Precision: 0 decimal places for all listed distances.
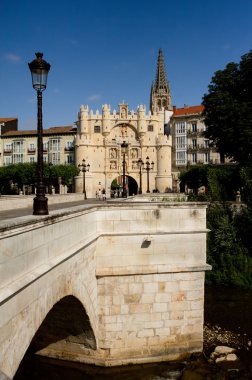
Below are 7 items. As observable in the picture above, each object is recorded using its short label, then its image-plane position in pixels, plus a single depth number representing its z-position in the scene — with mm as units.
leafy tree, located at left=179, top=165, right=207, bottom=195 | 43656
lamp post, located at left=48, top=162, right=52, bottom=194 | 53438
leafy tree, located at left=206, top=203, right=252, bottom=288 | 21016
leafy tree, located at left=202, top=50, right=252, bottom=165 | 28883
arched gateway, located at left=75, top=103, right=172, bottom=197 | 59312
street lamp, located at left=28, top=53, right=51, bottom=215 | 7492
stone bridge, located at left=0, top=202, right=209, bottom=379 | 11180
